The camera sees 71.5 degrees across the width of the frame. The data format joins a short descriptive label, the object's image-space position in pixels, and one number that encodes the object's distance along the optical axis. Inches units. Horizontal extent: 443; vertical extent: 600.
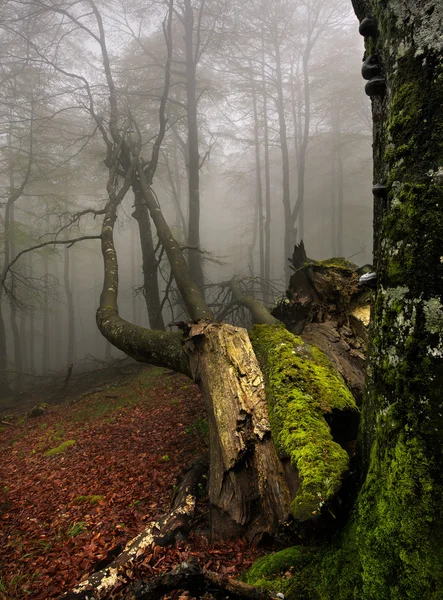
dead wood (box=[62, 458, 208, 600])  80.8
